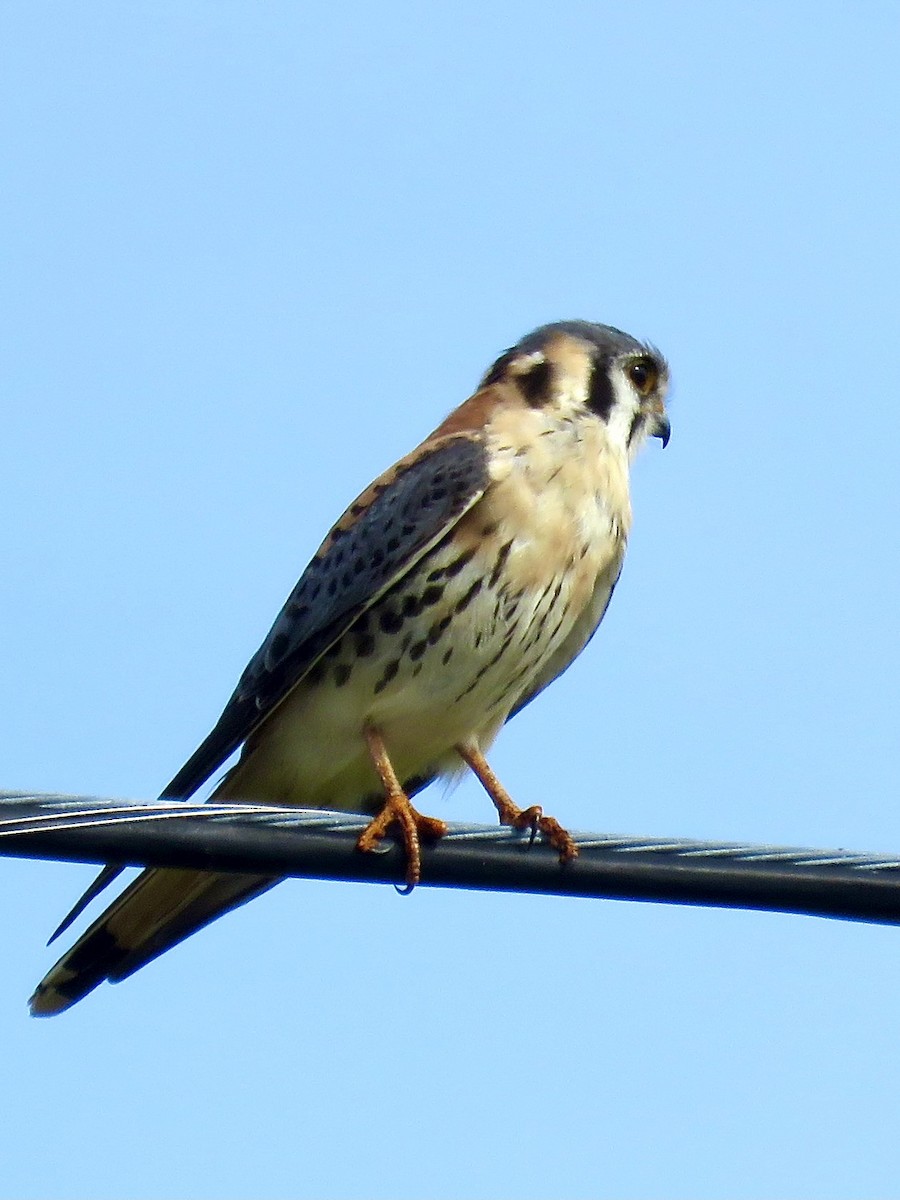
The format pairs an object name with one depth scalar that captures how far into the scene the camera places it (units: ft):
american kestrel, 33.22
